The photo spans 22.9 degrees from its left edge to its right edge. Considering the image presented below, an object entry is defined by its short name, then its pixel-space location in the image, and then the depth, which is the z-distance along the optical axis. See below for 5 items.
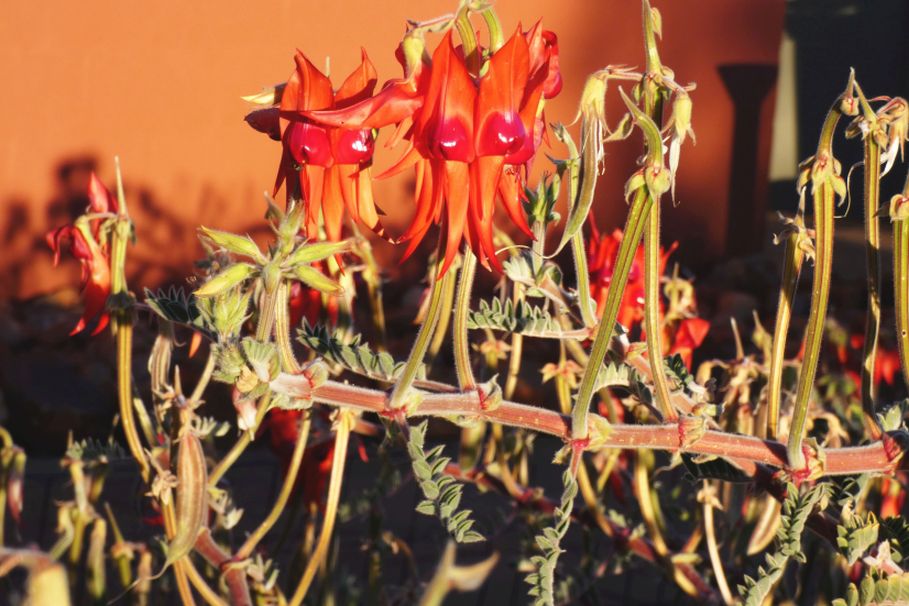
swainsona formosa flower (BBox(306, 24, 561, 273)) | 0.76
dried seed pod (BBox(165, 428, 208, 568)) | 0.95
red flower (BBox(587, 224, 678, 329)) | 1.07
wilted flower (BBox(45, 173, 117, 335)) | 0.98
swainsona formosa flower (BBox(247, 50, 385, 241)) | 0.78
